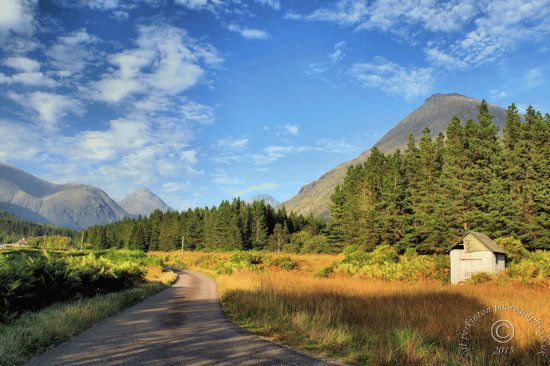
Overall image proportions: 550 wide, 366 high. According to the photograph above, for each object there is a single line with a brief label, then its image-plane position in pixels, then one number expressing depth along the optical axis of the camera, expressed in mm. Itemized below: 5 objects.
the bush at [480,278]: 24756
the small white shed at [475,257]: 26844
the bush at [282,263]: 41875
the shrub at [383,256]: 36469
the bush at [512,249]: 30062
